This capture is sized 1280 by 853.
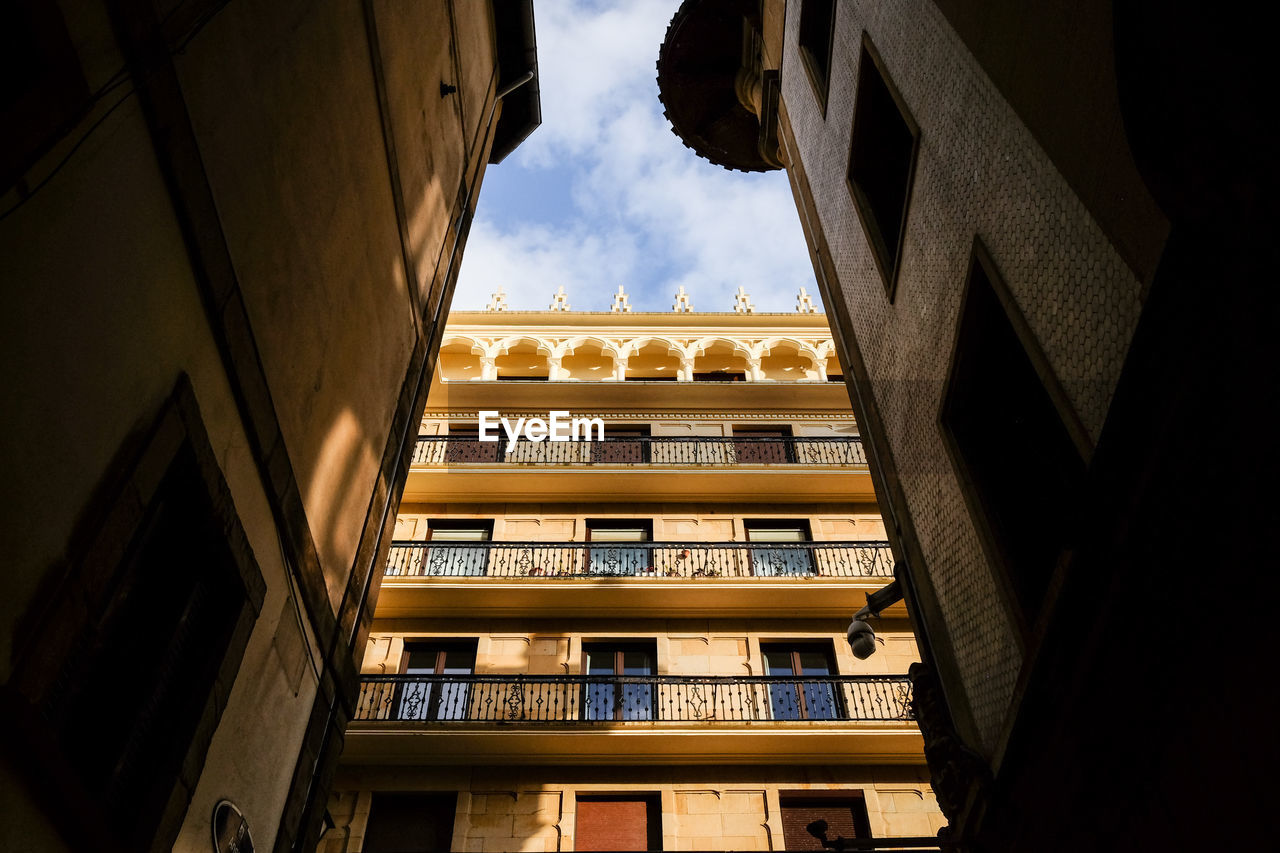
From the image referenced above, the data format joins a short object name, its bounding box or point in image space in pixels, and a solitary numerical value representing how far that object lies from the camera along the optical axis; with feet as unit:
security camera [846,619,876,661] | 27.81
